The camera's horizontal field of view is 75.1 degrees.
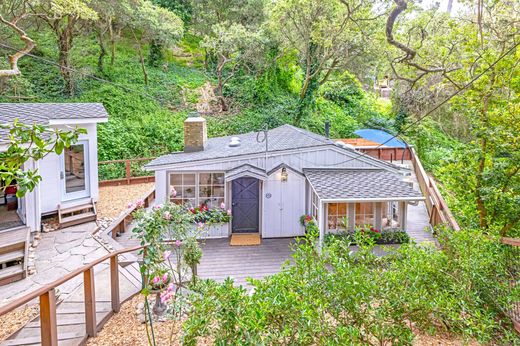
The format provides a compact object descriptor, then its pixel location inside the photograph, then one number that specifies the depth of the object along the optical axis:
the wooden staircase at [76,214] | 8.18
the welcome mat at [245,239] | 8.67
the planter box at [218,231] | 9.04
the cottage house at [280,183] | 8.61
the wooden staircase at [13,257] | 5.69
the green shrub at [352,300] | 2.52
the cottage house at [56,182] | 7.12
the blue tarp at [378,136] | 13.64
